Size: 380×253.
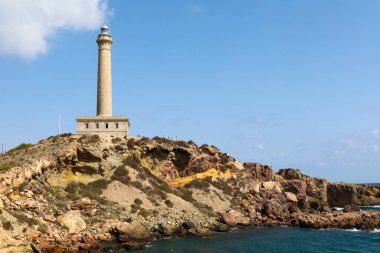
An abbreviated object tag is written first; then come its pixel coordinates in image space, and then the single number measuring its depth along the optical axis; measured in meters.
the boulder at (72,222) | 43.16
